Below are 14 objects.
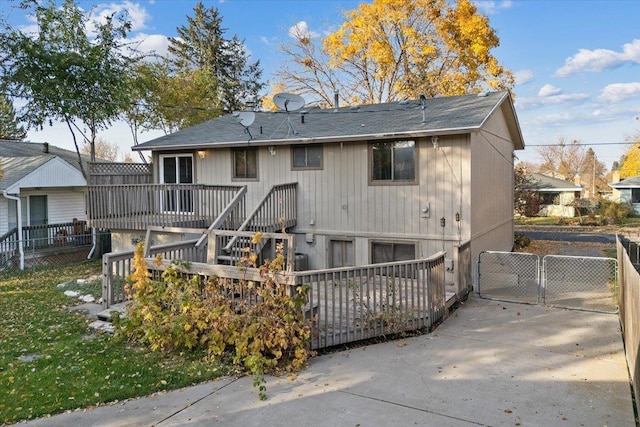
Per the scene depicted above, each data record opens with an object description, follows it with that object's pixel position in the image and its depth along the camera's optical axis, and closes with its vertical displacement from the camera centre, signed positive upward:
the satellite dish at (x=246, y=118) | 11.80 +2.49
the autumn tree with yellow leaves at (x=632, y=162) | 36.72 +3.64
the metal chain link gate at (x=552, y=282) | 8.82 -1.78
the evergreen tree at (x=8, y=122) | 17.41 +4.78
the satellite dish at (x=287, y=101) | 12.20 +3.03
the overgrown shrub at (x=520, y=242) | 16.97 -1.38
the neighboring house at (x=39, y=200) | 15.56 +0.63
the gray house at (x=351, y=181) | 9.95 +0.73
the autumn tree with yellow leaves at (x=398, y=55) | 23.06 +8.52
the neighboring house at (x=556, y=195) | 33.66 +0.92
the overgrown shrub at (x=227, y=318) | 5.56 -1.41
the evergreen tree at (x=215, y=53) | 36.38 +13.20
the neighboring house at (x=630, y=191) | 32.38 +1.04
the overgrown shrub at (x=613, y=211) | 27.33 -0.38
